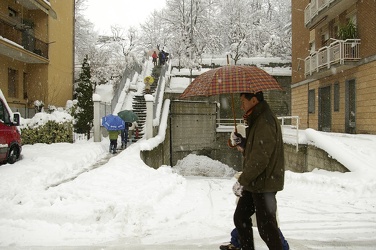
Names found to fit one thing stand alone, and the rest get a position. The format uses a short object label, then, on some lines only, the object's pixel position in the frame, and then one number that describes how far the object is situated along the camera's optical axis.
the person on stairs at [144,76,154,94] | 20.89
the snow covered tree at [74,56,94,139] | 18.81
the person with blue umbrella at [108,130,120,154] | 13.24
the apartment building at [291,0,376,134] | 16.44
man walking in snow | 3.44
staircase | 17.98
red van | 9.71
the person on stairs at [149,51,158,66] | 28.36
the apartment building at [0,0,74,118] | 19.56
